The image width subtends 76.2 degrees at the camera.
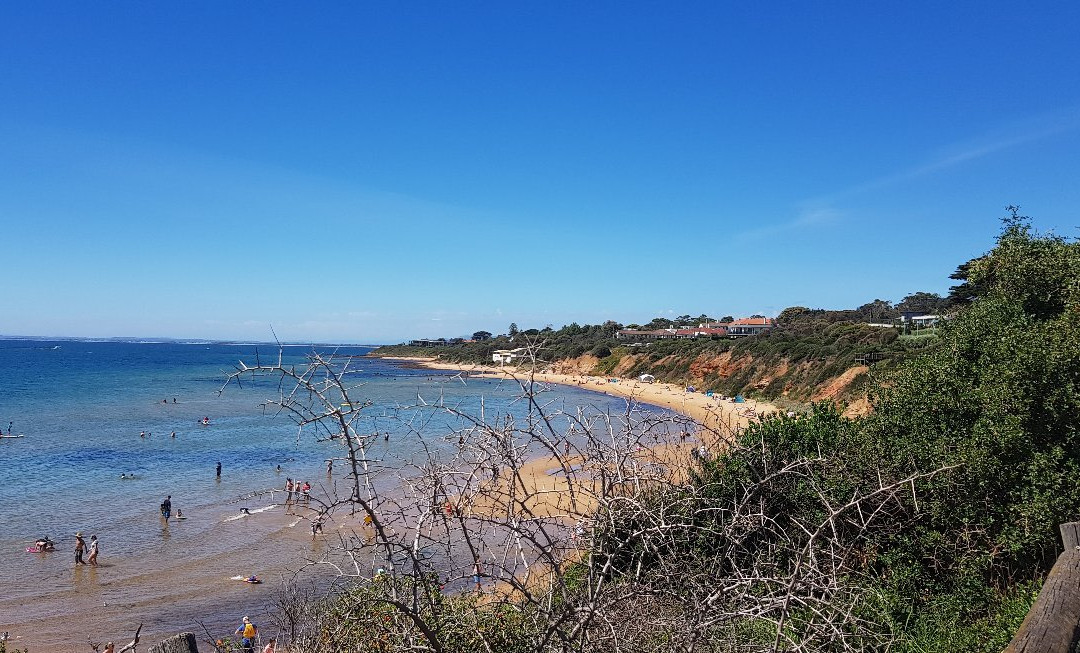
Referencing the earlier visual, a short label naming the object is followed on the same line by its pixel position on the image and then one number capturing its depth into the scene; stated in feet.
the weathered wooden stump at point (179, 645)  11.78
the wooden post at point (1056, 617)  9.89
